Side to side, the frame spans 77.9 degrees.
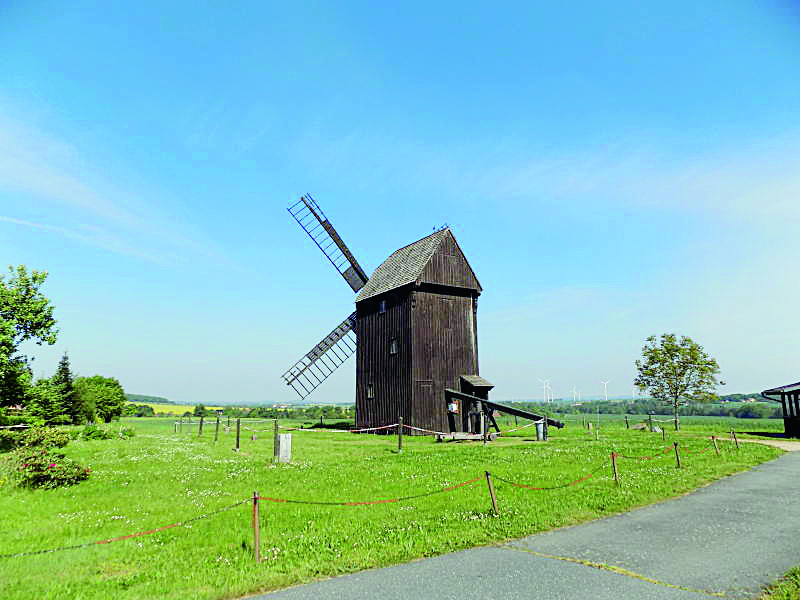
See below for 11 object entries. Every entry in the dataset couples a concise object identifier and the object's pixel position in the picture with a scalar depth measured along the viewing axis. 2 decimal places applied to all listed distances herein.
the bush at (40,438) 16.69
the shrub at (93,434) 32.78
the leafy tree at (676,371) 40.66
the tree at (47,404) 37.00
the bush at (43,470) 15.43
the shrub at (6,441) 24.56
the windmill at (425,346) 31.14
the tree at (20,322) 26.33
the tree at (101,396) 51.41
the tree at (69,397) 49.19
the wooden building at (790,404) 32.16
